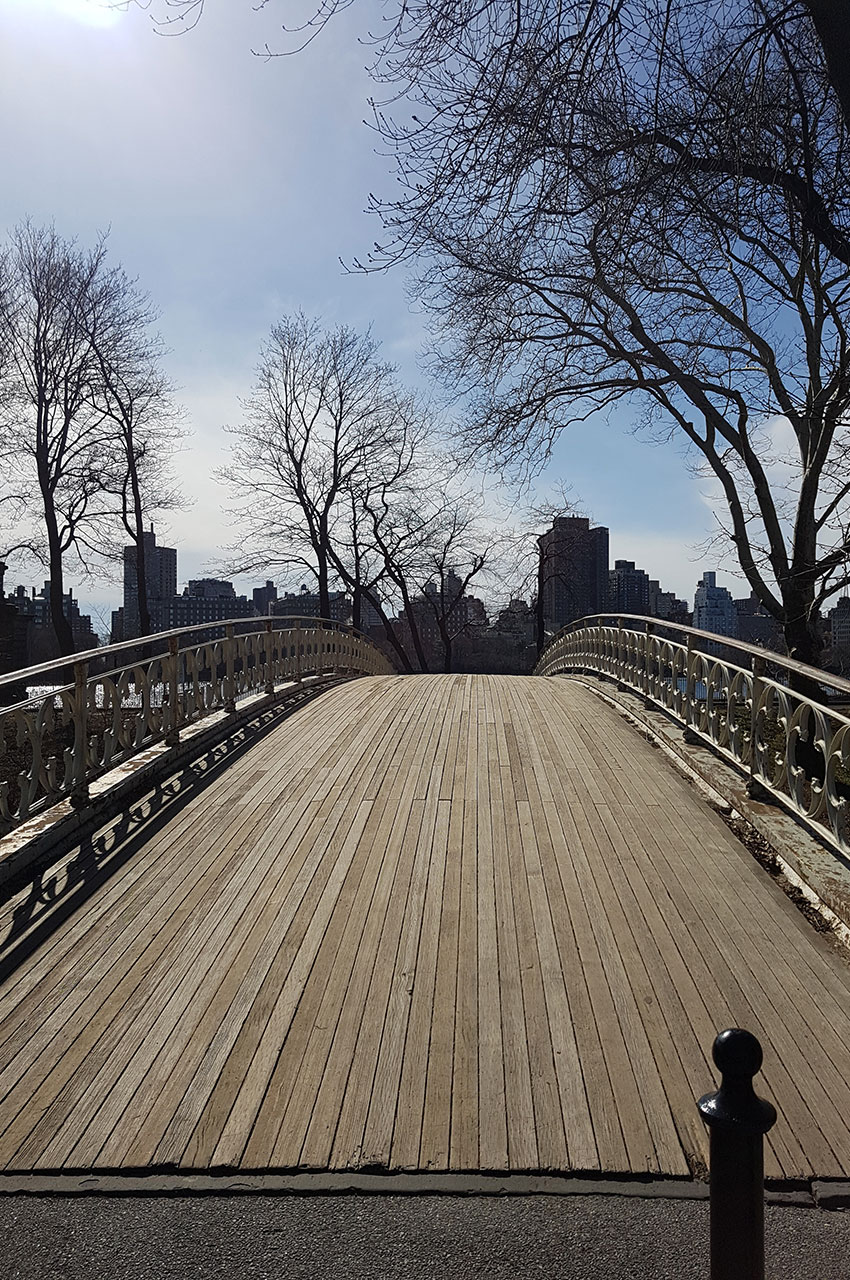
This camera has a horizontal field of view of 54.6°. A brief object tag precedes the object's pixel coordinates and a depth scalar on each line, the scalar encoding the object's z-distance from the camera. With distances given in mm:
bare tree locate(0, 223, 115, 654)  22469
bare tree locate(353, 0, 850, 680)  4633
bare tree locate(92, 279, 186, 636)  24031
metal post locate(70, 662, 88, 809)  5695
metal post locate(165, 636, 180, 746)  7516
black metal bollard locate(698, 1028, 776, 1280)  1644
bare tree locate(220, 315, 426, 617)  32594
